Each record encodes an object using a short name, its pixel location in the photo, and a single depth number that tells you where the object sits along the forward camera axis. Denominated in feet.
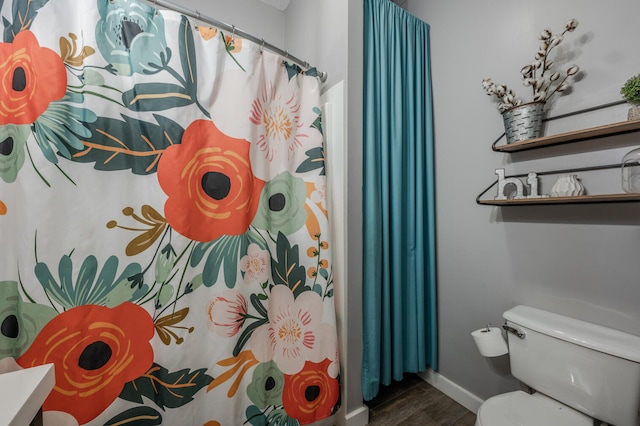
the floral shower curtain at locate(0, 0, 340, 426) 2.54
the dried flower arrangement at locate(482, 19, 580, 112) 3.31
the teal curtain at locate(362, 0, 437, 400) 4.37
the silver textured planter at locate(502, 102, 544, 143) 3.53
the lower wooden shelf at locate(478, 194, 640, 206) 2.79
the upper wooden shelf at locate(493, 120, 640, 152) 2.82
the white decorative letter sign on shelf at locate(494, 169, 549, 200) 3.68
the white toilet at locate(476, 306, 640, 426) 2.82
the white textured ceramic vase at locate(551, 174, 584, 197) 3.31
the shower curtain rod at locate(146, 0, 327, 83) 3.25
